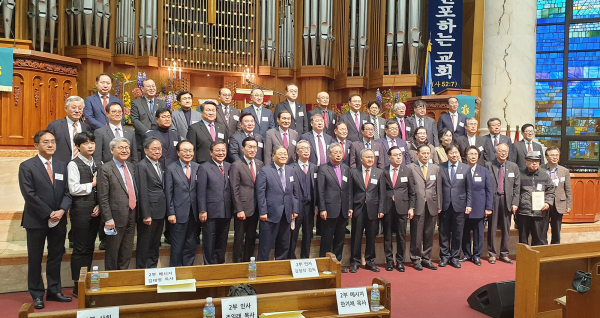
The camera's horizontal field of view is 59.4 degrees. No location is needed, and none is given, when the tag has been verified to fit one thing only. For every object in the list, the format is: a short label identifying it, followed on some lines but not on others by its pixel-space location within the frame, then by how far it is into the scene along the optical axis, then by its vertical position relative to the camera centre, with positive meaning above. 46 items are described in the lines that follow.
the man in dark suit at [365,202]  5.20 -0.62
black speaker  3.82 -1.16
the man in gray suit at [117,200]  4.09 -0.52
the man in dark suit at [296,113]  5.97 +0.29
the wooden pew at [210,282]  3.07 -0.90
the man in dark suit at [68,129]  4.50 +0.03
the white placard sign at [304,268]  3.35 -0.83
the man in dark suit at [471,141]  6.07 +0.01
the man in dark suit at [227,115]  5.60 +0.23
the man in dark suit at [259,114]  5.65 +0.25
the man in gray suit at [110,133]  4.54 +0.01
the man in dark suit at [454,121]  6.38 +0.26
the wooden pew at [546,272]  3.42 -0.88
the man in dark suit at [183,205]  4.55 -0.60
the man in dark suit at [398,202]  5.31 -0.63
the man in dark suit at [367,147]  5.52 -0.08
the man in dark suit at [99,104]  4.98 +0.28
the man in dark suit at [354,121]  6.00 +0.21
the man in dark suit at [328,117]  6.14 +0.26
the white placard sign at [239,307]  2.48 -0.81
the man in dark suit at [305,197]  5.00 -0.57
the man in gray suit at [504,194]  5.75 -0.55
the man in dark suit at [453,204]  5.50 -0.65
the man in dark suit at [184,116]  5.37 +0.20
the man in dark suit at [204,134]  5.14 +0.02
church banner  8.95 +1.71
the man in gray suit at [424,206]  5.39 -0.67
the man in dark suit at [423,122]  6.26 +0.23
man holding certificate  5.73 -0.63
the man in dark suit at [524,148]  6.25 -0.05
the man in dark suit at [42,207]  3.88 -0.55
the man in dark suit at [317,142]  5.51 -0.03
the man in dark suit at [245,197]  4.73 -0.54
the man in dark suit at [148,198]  4.36 -0.53
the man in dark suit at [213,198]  4.64 -0.55
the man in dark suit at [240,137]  5.17 +0.00
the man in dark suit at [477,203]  5.54 -0.64
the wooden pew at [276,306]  2.52 -0.84
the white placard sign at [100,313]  2.29 -0.79
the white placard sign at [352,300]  2.72 -0.84
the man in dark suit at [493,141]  6.16 +0.03
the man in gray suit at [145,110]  5.26 +0.25
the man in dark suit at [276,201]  4.77 -0.58
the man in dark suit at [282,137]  5.29 +0.01
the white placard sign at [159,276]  3.10 -0.83
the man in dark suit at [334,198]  5.05 -0.57
